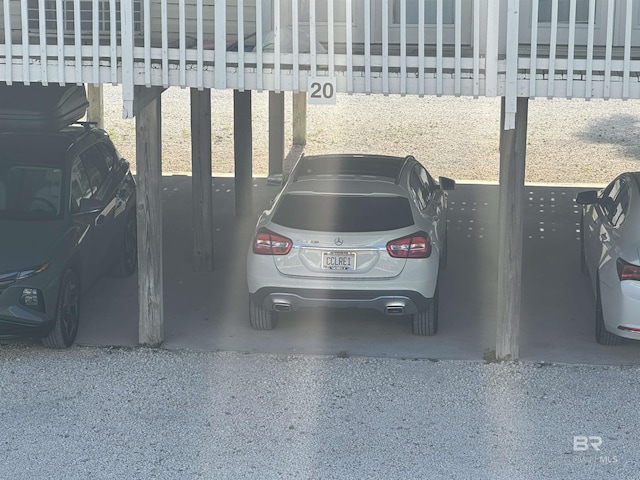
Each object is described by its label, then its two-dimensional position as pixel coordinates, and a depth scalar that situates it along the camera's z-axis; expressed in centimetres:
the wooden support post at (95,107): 2067
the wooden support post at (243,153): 1488
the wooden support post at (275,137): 1844
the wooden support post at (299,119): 2189
